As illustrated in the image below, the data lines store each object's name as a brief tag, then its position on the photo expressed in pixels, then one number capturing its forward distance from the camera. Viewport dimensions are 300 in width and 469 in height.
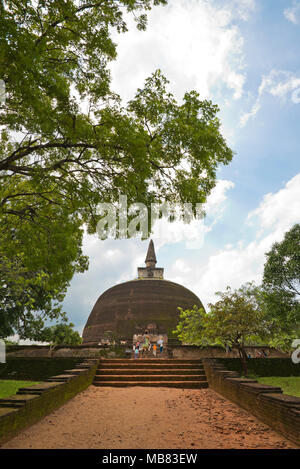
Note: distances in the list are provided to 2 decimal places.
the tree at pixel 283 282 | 15.76
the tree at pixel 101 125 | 6.32
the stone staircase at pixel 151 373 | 9.37
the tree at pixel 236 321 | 13.61
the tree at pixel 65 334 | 26.50
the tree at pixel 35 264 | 7.07
